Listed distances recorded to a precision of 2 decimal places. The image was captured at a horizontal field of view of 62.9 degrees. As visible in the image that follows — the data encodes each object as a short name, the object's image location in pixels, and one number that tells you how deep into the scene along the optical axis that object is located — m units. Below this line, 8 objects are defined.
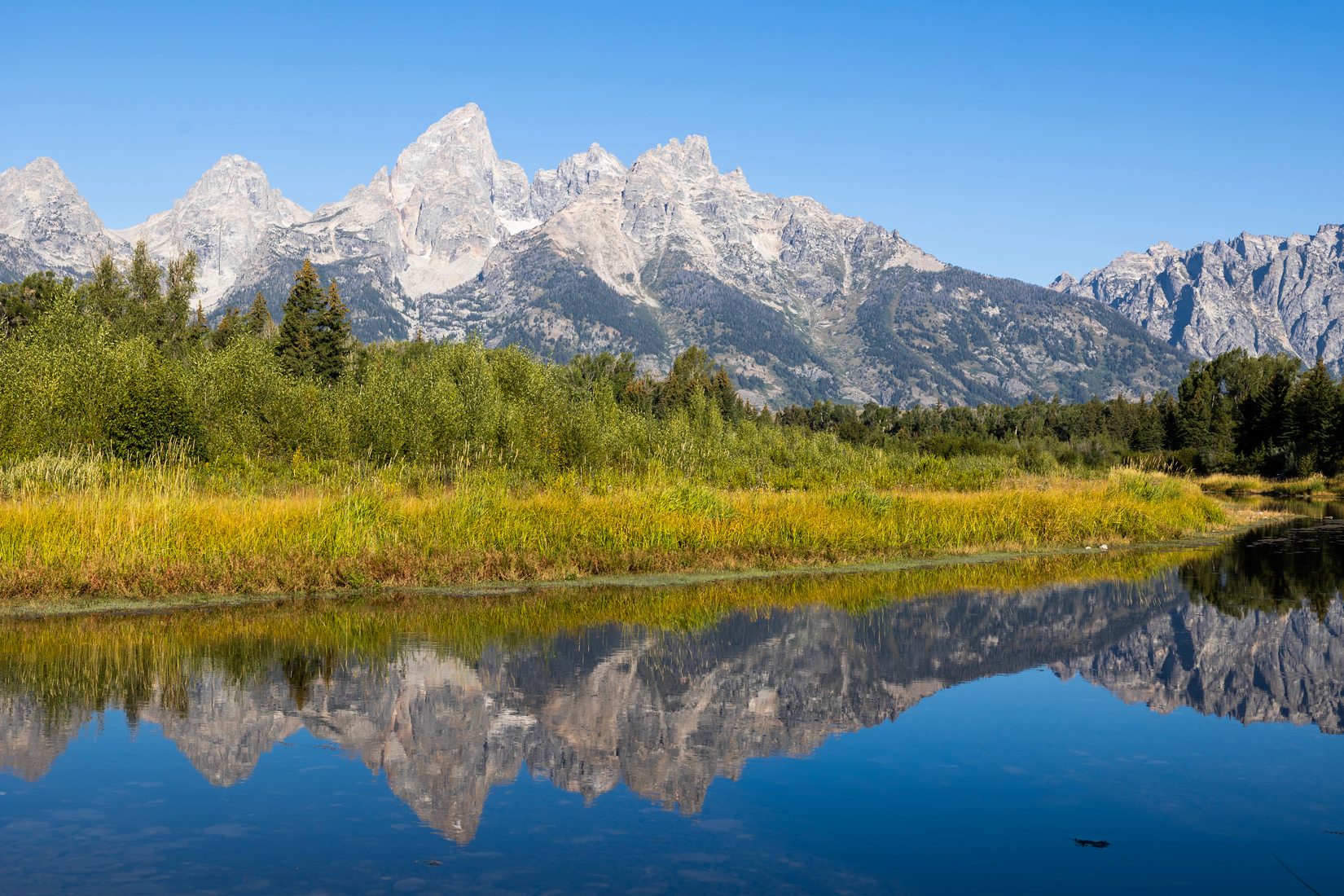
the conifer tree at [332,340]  95.49
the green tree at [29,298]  84.12
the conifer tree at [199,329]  94.19
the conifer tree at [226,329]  92.66
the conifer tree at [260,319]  105.66
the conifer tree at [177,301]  89.38
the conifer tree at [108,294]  86.81
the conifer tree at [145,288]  88.06
